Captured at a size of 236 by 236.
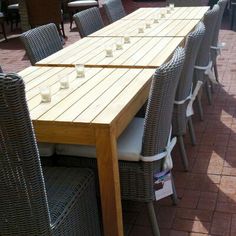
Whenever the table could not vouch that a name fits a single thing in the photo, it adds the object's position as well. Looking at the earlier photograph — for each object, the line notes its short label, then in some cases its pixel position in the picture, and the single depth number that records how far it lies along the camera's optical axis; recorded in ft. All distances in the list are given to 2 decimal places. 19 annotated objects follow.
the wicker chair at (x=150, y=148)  5.96
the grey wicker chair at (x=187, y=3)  17.08
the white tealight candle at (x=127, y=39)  10.24
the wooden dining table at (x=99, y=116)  5.64
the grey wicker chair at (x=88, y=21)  12.20
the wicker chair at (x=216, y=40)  11.38
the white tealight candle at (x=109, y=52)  9.04
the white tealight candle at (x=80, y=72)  7.68
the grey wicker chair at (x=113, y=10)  14.87
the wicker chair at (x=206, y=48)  9.71
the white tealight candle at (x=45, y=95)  6.52
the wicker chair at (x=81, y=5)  24.16
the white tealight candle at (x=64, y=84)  7.09
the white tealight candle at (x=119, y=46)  9.61
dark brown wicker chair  20.53
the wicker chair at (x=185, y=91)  7.75
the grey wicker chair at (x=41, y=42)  9.46
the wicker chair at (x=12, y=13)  26.10
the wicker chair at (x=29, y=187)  4.20
